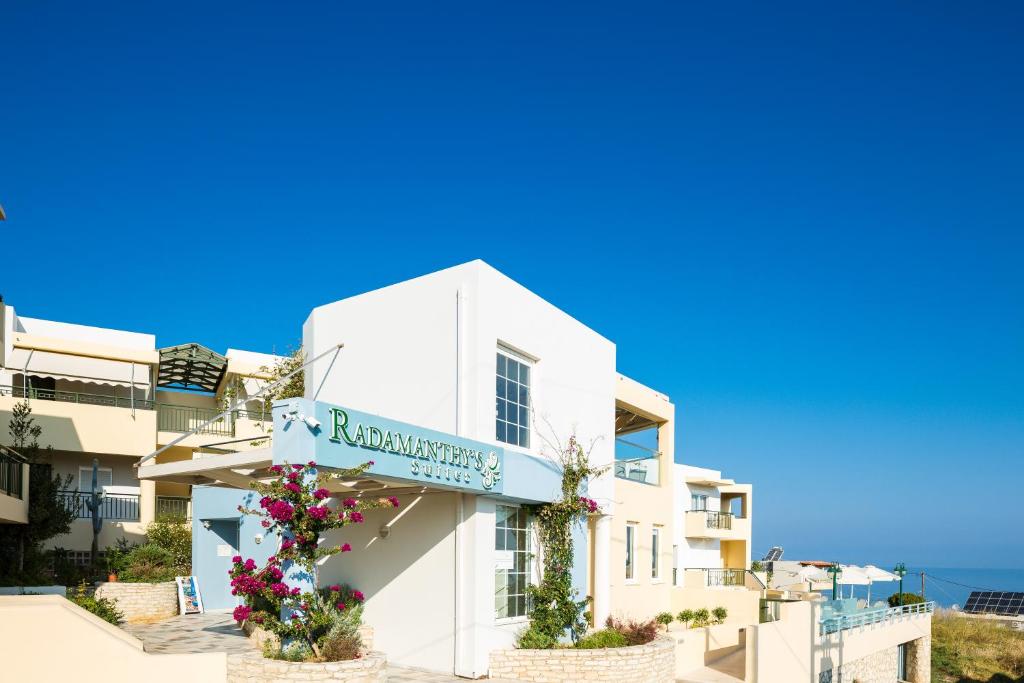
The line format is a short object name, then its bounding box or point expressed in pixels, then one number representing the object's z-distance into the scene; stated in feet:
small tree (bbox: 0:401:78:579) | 65.51
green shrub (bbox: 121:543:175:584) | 72.08
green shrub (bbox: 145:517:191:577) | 78.60
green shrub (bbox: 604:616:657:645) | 55.52
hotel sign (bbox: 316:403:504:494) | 40.27
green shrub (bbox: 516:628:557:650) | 51.83
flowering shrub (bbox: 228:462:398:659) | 38.14
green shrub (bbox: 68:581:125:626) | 53.11
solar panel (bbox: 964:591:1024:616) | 174.05
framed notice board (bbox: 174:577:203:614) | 69.46
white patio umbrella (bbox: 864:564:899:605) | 133.90
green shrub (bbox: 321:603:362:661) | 38.40
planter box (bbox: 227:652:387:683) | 36.60
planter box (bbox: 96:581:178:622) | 65.57
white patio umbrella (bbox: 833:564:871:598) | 128.26
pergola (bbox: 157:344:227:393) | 101.19
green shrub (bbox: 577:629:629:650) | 52.75
